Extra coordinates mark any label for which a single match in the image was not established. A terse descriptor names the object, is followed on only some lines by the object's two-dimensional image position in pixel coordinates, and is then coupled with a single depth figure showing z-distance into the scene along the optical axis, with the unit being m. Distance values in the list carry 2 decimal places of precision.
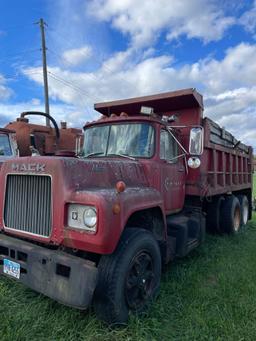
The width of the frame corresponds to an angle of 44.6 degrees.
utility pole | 18.27
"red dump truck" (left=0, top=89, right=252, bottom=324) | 3.17
